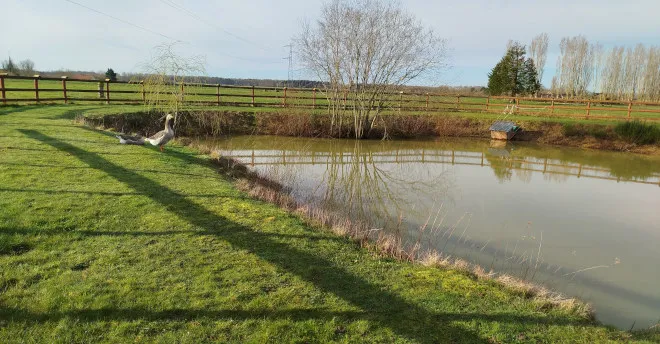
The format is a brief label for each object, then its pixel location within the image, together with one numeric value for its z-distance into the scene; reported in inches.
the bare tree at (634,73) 1918.1
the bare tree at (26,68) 1593.3
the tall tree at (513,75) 1437.0
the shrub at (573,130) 764.0
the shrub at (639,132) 705.0
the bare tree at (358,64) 698.2
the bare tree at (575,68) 1937.9
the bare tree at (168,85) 468.8
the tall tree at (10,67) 1472.7
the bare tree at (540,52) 1907.0
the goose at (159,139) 358.9
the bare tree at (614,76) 1957.2
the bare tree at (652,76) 1872.5
